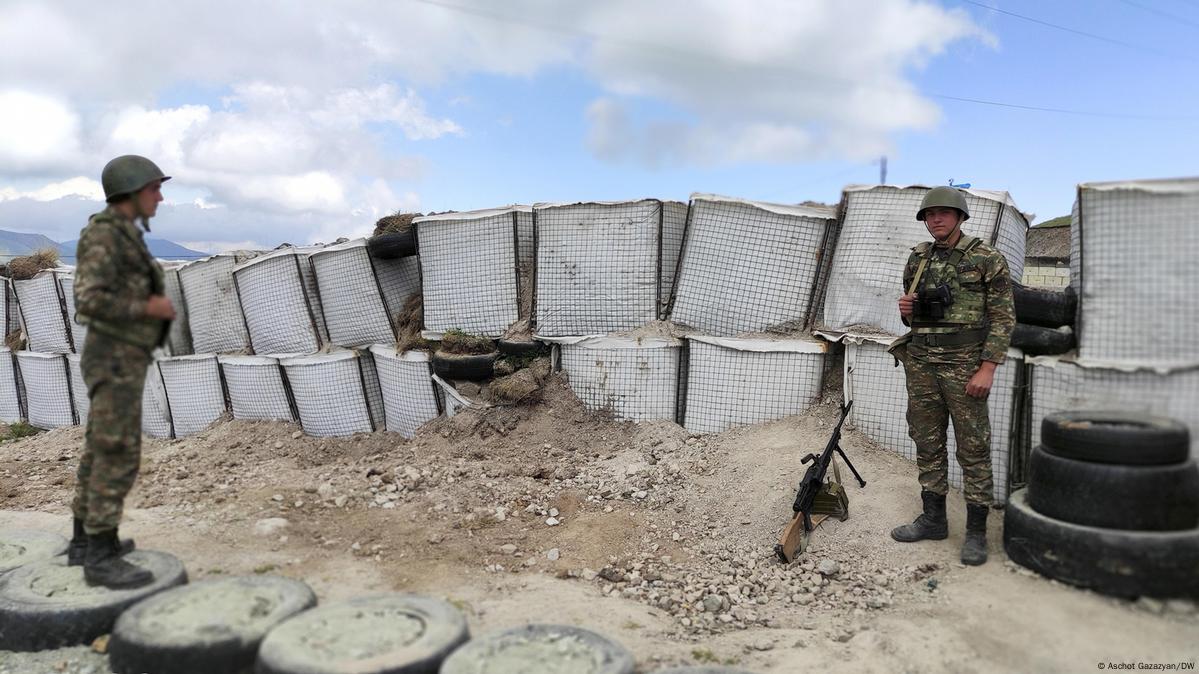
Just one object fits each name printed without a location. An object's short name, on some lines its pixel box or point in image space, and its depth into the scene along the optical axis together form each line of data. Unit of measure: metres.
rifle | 4.32
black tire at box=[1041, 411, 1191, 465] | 3.35
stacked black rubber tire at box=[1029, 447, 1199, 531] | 3.30
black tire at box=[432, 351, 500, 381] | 6.38
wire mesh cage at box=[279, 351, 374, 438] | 7.16
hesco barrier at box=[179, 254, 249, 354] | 8.16
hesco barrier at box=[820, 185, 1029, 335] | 5.24
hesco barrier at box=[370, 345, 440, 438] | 6.73
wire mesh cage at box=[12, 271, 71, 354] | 9.55
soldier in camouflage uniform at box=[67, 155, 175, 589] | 3.43
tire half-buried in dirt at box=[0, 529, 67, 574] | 4.14
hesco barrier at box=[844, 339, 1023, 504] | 4.38
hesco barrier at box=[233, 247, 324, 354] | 7.49
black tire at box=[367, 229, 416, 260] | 7.00
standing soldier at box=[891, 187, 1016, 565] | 3.97
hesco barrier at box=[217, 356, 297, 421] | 7.48
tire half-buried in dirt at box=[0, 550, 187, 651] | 3.36
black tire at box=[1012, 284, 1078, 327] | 4.21
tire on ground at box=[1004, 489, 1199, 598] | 3.21
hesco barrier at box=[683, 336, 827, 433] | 5.56
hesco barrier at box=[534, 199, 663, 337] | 6.28
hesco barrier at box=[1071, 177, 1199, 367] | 3.71
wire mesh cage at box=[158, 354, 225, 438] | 7.93
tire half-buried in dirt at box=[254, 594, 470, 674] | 2.75
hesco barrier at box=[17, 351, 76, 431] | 9.59
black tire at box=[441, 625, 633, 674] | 2.79
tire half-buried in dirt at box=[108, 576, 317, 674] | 2.98
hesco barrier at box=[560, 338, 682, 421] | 6.02
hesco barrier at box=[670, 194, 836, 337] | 5.76
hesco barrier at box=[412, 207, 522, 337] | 6.68
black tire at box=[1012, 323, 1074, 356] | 4.19
